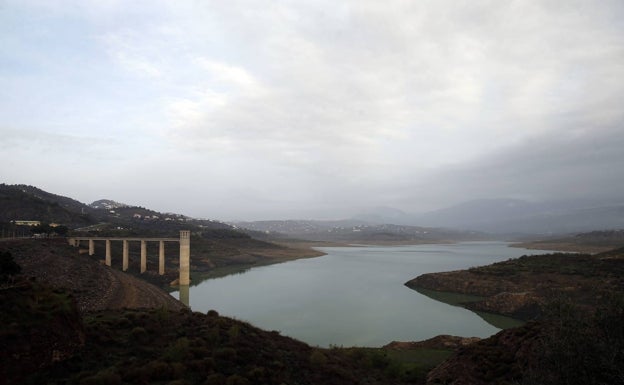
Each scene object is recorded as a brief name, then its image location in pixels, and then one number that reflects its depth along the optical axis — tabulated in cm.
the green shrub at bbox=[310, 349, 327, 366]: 2002
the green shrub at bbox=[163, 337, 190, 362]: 1577
